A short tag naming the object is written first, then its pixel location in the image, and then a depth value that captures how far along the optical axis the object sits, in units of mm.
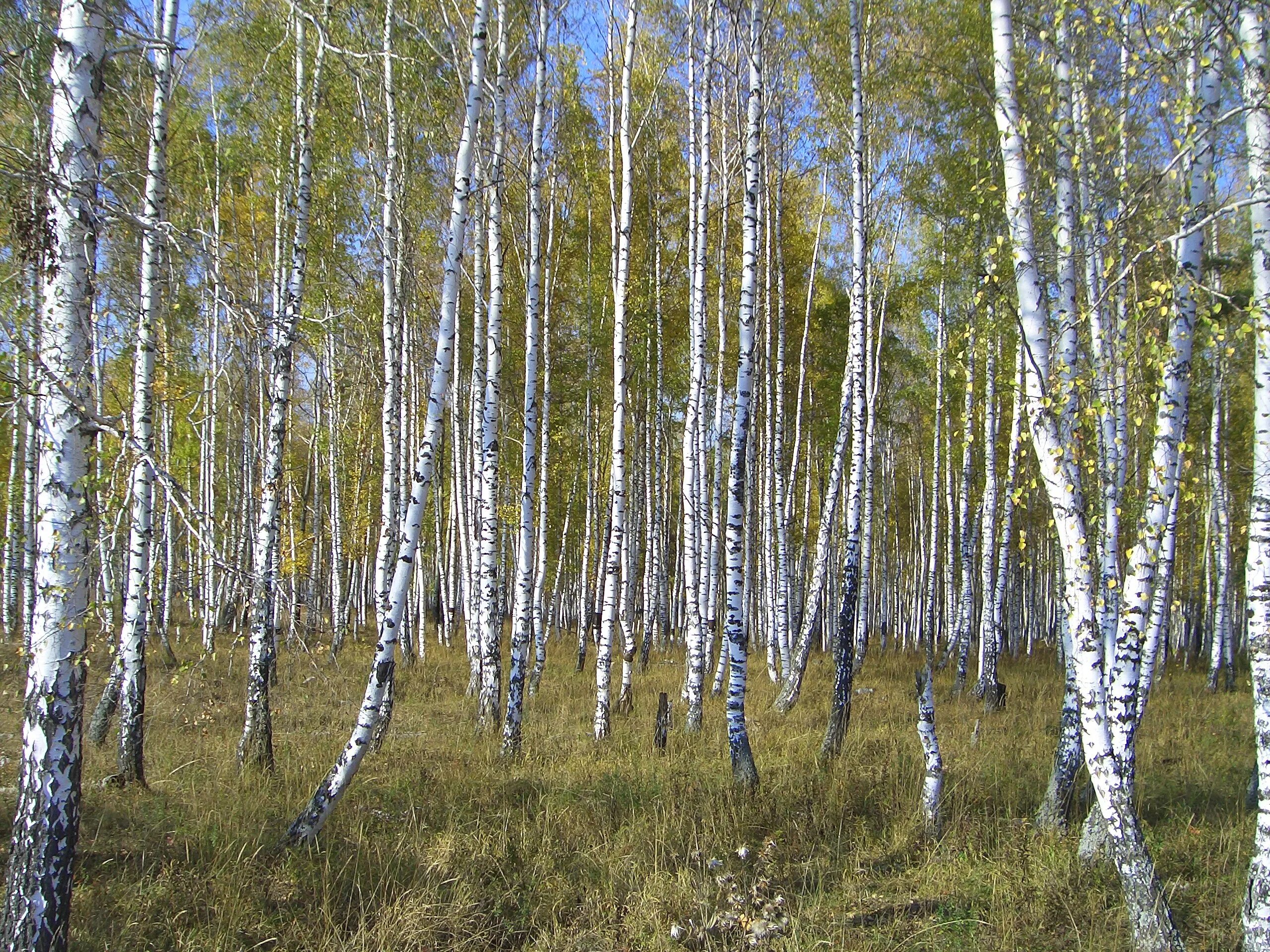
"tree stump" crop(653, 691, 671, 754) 7355
